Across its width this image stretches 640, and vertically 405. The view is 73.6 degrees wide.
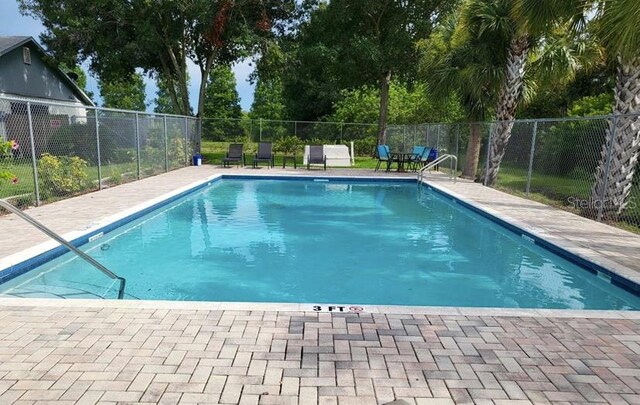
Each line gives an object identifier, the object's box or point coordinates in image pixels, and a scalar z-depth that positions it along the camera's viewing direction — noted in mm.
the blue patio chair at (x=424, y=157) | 13969
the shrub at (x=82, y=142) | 9422
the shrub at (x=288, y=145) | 19750
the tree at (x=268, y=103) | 40406
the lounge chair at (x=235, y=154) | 15219
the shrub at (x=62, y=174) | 7594
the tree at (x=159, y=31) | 14758
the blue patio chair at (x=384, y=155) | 14398
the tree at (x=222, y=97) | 39188
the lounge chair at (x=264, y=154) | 14914
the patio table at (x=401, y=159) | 14078
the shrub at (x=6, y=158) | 6180
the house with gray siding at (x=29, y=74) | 15148
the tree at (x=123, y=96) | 46031
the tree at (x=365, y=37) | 16641
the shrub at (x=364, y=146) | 21062
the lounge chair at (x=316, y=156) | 15227
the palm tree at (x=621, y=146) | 6910
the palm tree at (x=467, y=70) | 11047
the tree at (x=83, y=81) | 41438
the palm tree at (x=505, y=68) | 10164
